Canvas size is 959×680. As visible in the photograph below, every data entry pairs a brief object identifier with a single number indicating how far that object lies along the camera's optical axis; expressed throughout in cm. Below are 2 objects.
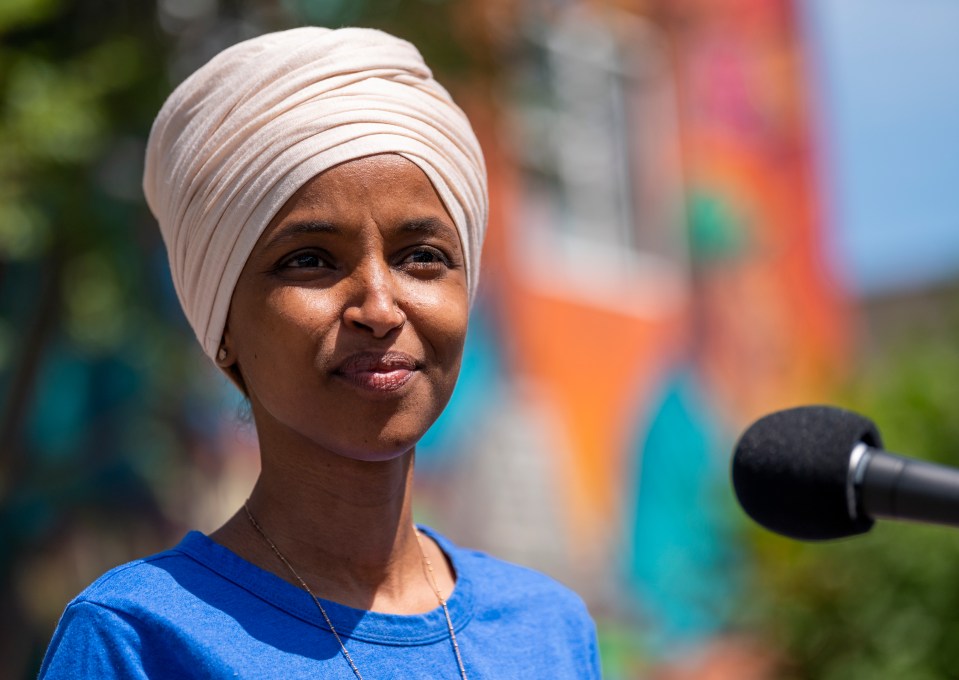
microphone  206
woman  212
